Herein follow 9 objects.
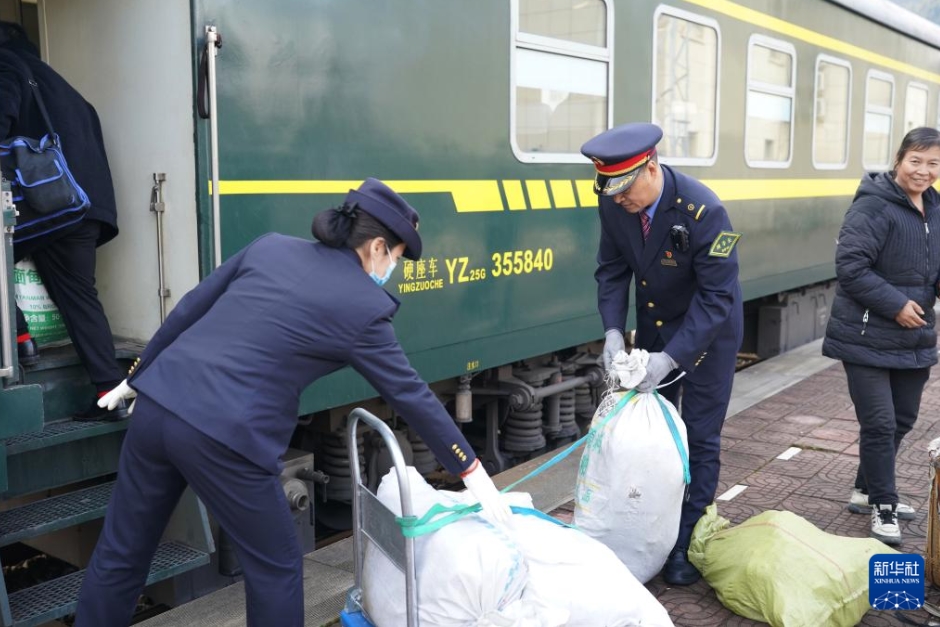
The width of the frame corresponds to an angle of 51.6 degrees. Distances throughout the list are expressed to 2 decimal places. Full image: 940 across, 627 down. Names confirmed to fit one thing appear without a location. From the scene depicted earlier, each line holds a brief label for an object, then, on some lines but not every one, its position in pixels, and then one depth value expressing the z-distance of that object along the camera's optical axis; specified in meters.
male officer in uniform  3.56
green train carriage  3.59
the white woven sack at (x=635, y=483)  3.49
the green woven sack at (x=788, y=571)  3.34
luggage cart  2.62
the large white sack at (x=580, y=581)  2.86
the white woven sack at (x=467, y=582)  2.63
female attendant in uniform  2.55
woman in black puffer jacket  4.16
